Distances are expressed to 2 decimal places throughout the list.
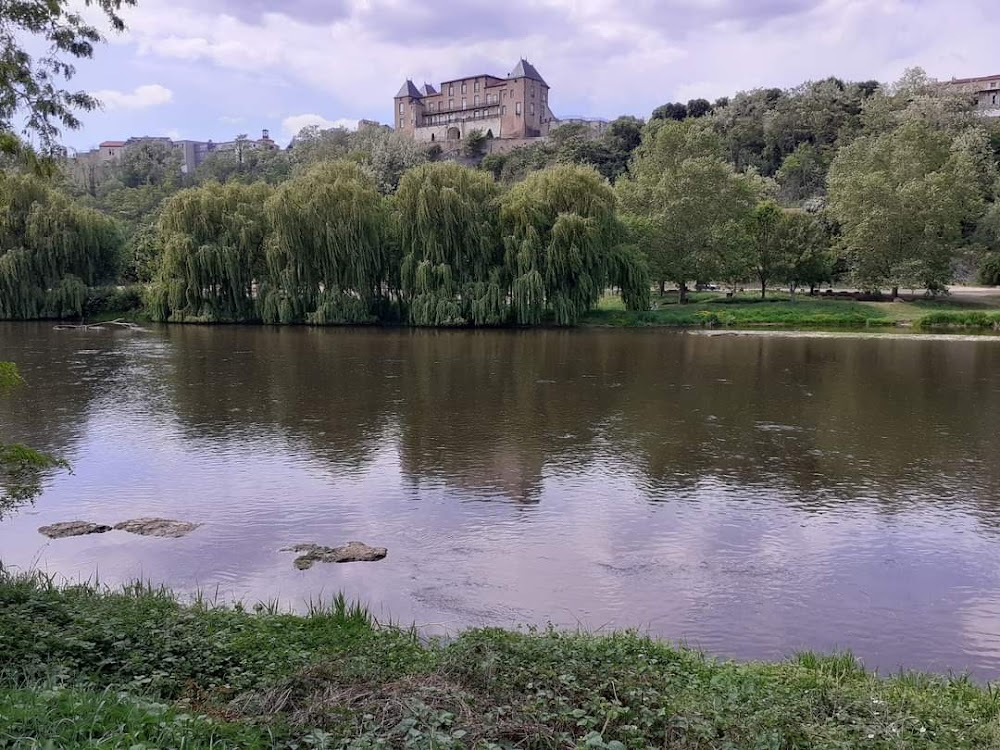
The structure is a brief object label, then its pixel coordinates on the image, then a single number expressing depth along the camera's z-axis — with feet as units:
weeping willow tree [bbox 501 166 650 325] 153.89
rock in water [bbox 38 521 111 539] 39.96
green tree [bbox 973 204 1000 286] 182.19
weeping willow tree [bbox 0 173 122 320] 168.45
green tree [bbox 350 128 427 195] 300.09
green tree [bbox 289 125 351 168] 385.01
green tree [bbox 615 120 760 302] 176.76
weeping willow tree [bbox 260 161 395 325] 158.81
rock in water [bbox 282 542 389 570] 36.73
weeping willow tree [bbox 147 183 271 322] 164.25
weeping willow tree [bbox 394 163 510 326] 154.40
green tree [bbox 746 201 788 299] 189.06
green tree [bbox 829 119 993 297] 171.01
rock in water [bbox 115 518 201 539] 40.32
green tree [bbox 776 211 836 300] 186.29
